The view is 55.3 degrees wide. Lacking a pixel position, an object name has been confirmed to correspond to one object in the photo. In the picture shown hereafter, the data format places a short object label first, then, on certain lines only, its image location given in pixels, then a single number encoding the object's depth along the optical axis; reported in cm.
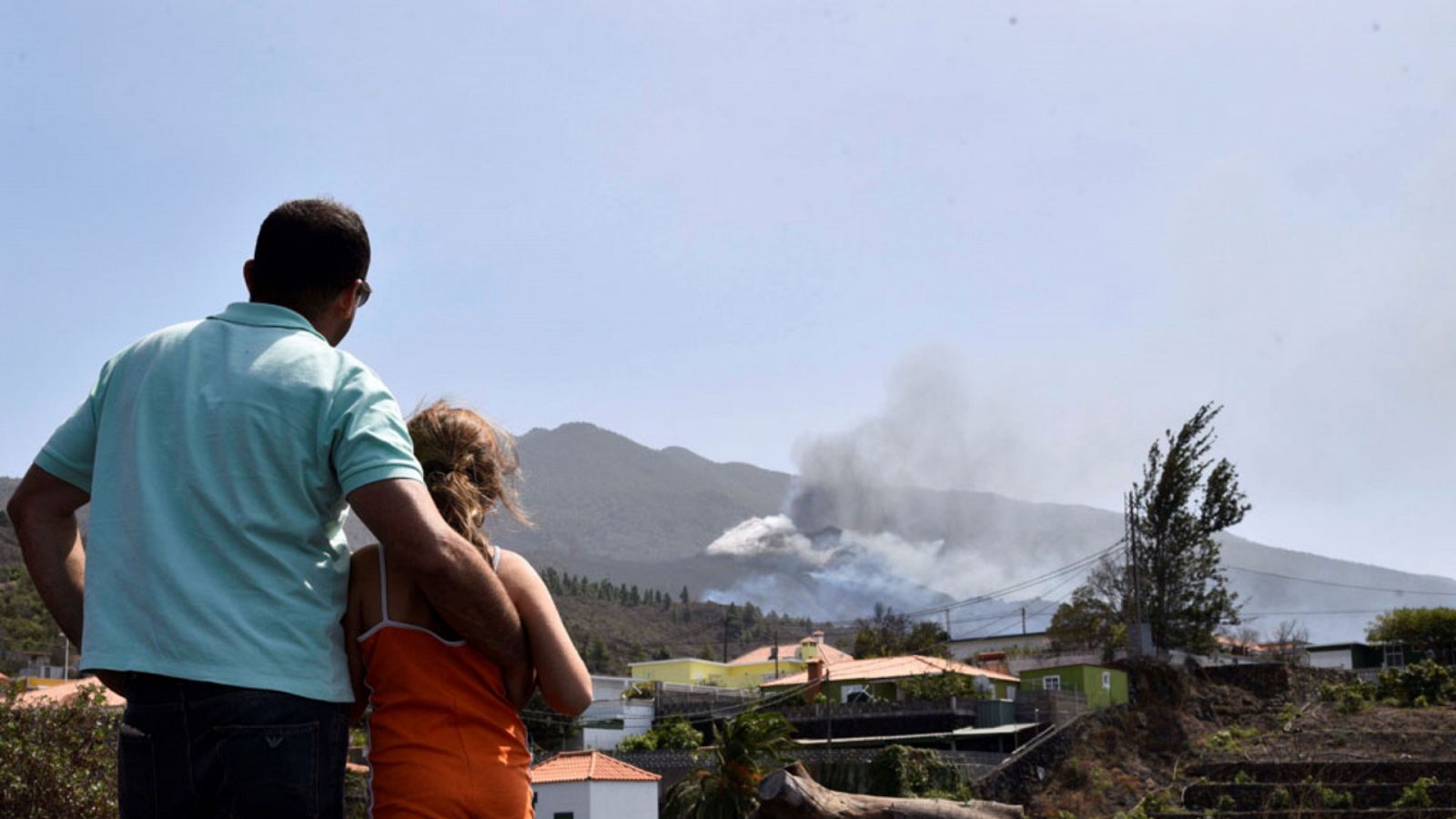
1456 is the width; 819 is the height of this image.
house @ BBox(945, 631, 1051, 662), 7899
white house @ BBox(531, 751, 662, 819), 3269
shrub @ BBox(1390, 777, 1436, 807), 1912
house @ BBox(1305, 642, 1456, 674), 3919
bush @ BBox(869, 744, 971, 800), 2845
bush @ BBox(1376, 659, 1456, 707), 2898
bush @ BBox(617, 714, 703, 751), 4155
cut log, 642
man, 204
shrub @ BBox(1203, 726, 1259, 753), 2680
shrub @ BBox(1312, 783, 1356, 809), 1981
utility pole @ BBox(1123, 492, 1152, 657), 3484
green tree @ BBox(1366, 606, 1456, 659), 3953
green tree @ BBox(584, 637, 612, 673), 8641
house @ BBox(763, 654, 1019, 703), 4497
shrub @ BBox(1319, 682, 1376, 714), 2903
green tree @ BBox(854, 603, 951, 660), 6241
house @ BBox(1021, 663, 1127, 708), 3547
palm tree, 2930
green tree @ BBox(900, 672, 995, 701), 4141
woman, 229
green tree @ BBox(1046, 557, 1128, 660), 5703
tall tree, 4009
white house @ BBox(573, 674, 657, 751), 4544
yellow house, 7206
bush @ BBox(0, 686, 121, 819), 1223
